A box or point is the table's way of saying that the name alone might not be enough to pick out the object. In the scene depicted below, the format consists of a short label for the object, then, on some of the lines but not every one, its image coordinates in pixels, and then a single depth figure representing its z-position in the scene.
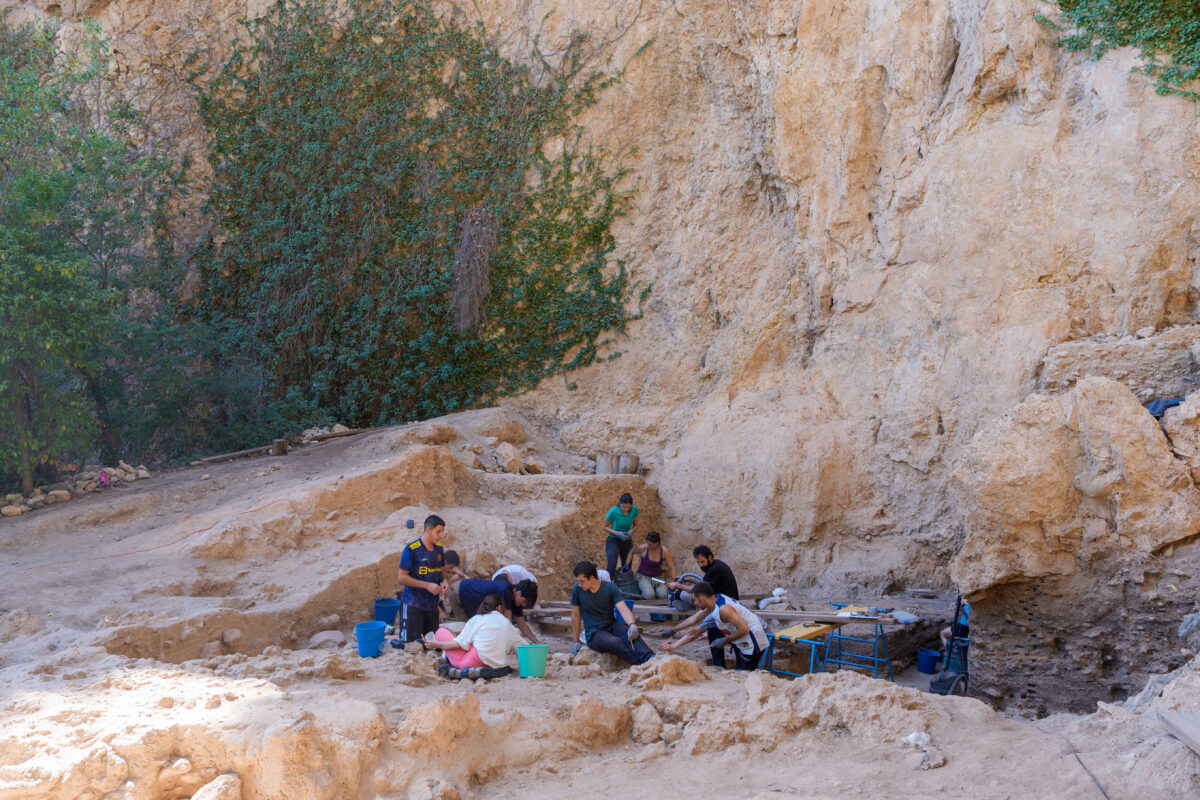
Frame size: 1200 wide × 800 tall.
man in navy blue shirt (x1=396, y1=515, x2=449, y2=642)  7.67
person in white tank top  7.82
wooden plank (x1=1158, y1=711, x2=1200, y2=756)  4.13
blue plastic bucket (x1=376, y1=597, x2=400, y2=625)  8.62
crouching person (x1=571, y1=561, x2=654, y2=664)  7.34
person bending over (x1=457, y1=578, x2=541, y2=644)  7.79
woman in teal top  10.76
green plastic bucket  6.77
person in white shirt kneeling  6.74
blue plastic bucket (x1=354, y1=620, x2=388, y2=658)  7.37
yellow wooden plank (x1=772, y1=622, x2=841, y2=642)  8.06
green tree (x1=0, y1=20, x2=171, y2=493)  10.15
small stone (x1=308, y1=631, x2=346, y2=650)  8.00
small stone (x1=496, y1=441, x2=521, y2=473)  12.53
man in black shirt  8.54
